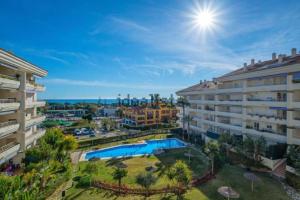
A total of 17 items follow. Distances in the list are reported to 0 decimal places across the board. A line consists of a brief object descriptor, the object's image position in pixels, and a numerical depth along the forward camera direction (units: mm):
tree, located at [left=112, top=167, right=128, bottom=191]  15684
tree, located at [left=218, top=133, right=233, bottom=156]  23189
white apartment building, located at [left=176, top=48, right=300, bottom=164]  18319
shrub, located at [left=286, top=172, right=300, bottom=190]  14885
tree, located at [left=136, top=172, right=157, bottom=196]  14132
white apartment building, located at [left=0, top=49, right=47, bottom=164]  15570
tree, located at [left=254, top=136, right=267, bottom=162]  19209
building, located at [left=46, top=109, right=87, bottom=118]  75738
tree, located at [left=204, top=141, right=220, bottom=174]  19528
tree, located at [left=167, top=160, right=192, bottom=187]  14155
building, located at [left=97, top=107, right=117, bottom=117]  81550
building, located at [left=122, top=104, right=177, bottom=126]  50005
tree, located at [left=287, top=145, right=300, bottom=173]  14747
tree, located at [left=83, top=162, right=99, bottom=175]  17064
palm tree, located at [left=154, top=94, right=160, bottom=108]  63875
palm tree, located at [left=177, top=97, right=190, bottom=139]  37139
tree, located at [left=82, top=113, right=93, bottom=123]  56183
